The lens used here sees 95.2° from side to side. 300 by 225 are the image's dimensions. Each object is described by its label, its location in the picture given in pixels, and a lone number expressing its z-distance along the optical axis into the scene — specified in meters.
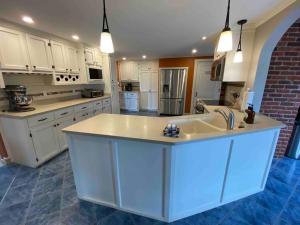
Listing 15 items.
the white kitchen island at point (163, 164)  1.23
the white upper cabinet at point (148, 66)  5.62
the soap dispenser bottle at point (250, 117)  1.57
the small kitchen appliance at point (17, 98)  2.16
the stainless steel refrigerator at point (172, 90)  5.27
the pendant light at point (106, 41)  1.19
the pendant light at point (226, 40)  1.17
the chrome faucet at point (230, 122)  1.37
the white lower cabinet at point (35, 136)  2.10
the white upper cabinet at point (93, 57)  3.54
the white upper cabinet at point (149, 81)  5.75
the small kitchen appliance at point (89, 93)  3.81
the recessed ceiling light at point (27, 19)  1.92
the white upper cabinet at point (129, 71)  5.86
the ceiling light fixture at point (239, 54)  1.96
